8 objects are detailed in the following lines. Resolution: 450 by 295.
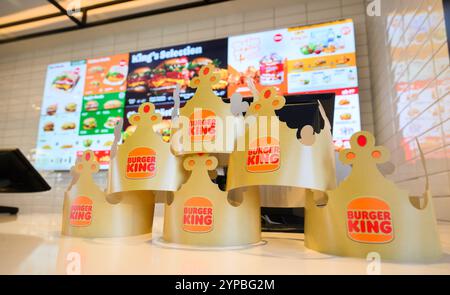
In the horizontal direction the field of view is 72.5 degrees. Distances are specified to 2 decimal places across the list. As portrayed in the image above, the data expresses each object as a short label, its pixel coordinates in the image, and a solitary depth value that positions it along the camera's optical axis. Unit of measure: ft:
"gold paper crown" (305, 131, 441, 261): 1.52
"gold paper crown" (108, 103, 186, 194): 2.07
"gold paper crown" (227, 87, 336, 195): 1.78
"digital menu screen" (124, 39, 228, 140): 7.77
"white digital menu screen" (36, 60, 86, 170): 8.61
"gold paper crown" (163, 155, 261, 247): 1.88
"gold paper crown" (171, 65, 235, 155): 1.99
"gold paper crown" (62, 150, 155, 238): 2.25
